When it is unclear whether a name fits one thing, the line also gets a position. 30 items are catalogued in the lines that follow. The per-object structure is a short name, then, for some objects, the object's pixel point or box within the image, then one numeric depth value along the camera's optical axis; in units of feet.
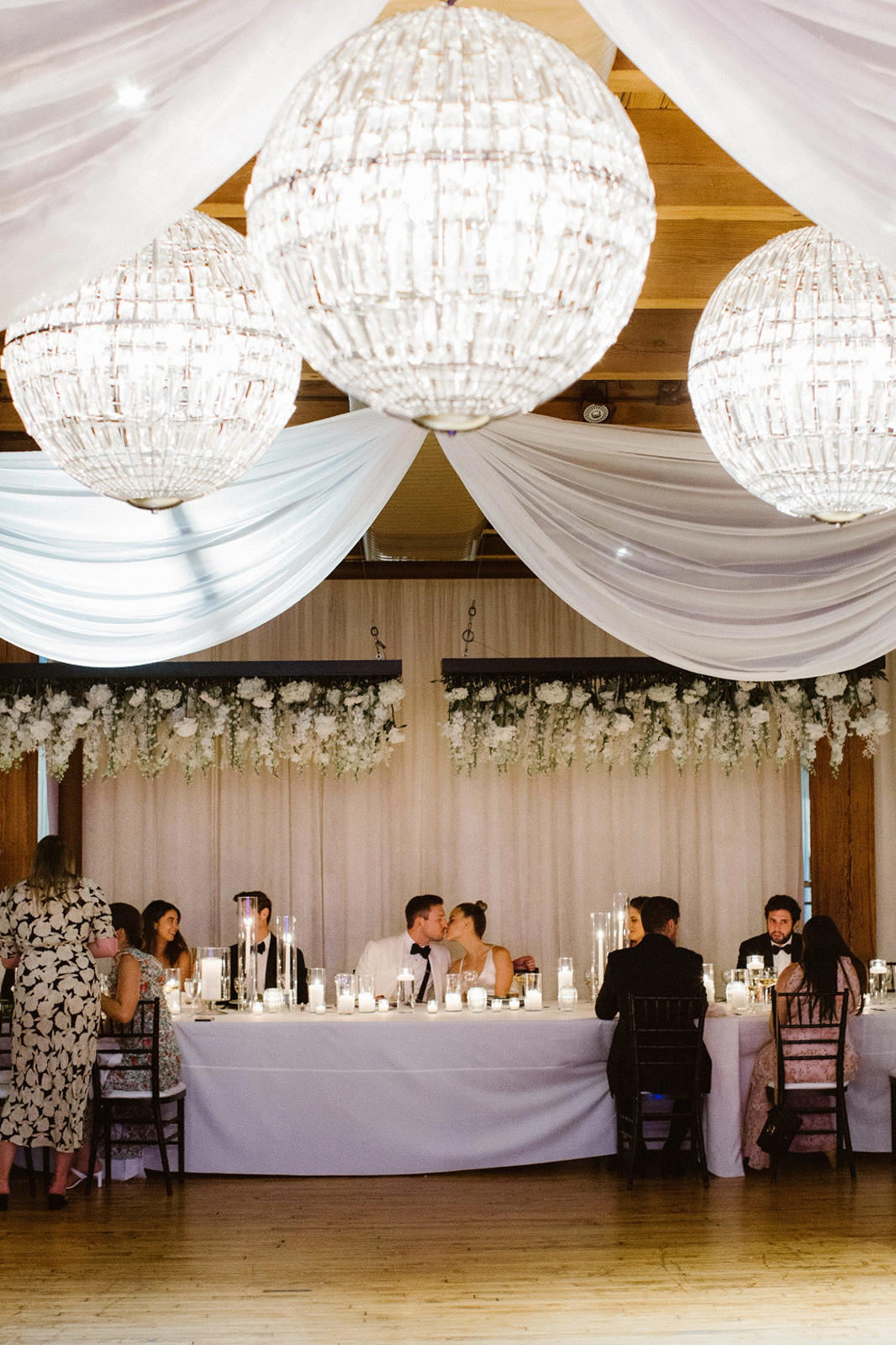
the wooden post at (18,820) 28.40
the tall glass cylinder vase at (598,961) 22.90
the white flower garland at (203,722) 25.95
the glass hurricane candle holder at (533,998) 21.85
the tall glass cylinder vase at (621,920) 23.04
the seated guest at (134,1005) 19.71
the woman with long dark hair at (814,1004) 20.88
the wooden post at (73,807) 30.19
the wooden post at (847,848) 29.12
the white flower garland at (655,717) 26.37
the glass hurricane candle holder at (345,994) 21.57
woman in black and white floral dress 18.84
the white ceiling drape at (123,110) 5.78
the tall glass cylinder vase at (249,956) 22.24
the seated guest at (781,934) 25.34
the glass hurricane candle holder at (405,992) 21.93
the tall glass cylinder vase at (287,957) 21.99
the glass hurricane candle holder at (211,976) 22.06
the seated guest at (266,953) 25.03
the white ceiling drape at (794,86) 6.02
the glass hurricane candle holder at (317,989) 21.40
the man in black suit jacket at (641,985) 20.59
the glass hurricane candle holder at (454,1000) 21.57
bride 22.93
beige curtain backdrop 30.30
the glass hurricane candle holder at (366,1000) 21.54
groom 23.18
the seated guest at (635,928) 25.79
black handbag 20.18
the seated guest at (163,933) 24.64
